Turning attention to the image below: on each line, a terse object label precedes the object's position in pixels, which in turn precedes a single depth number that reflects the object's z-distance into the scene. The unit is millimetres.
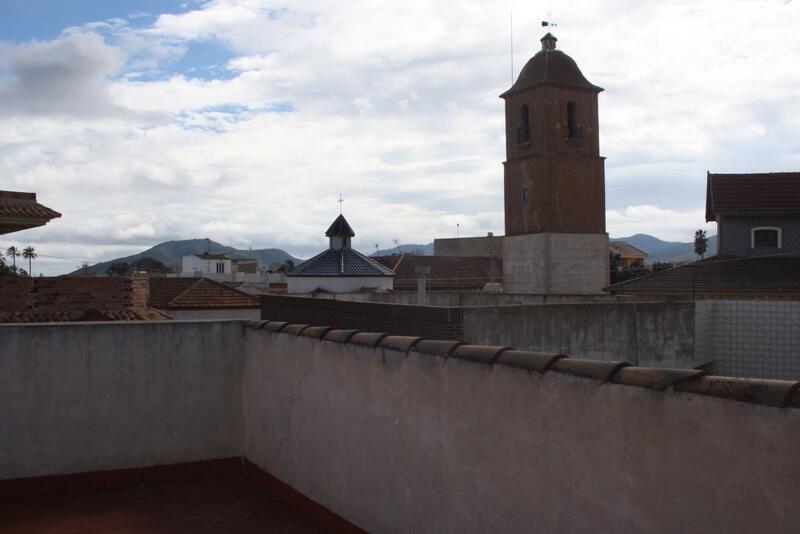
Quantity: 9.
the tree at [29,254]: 81438
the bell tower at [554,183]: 37250
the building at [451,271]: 50500
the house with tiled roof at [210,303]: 23719
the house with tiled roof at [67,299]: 10531
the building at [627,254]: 73562
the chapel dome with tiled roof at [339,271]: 28906
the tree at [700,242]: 80431
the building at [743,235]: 25141
